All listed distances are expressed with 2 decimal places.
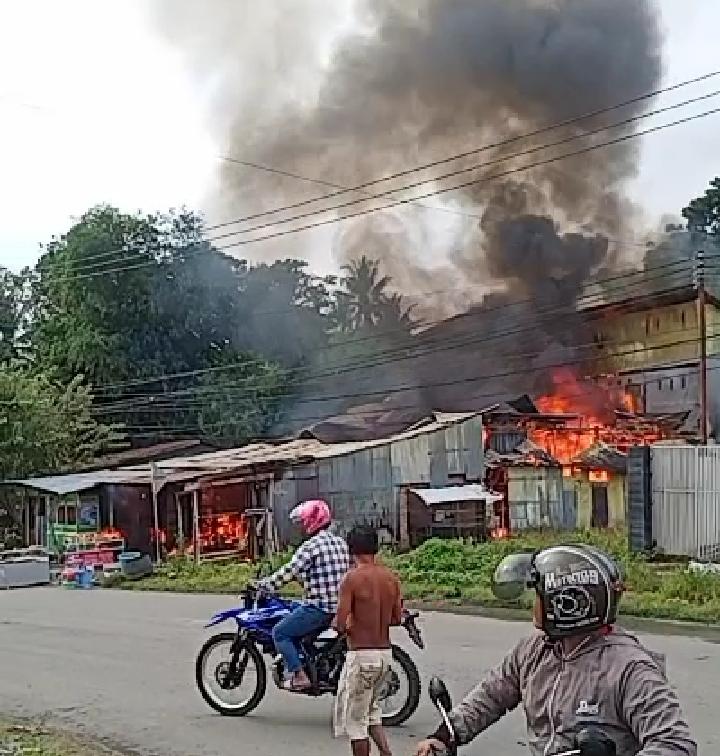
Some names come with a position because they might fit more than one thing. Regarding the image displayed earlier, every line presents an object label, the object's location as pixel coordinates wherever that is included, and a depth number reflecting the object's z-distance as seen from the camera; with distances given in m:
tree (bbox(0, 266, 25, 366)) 48.84
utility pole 26.33
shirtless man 6.79
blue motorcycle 7.84
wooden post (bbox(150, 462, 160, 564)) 27.94
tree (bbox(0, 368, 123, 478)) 34.19
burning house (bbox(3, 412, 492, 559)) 28.62
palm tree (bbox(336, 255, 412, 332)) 47.28
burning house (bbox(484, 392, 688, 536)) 31.73
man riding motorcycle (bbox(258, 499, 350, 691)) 7.79
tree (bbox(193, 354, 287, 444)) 40.44
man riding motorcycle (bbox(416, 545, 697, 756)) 2.75
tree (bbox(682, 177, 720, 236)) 48.44
